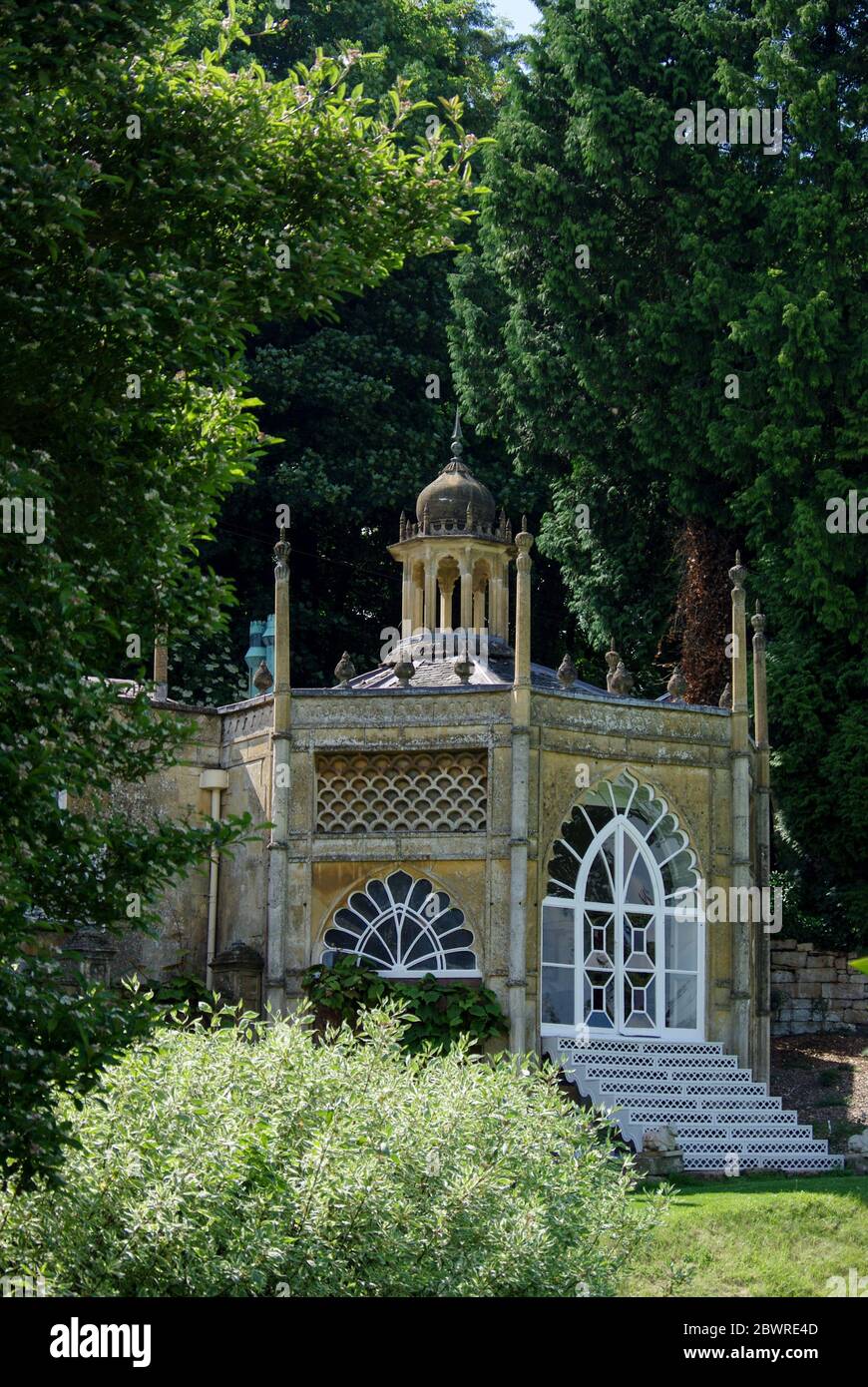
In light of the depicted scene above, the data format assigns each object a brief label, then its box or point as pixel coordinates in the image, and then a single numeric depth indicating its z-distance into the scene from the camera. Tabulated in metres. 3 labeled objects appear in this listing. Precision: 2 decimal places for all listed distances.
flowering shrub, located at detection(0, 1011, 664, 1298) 12.04
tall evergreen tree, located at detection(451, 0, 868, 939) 30.41
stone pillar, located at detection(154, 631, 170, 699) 26.75
